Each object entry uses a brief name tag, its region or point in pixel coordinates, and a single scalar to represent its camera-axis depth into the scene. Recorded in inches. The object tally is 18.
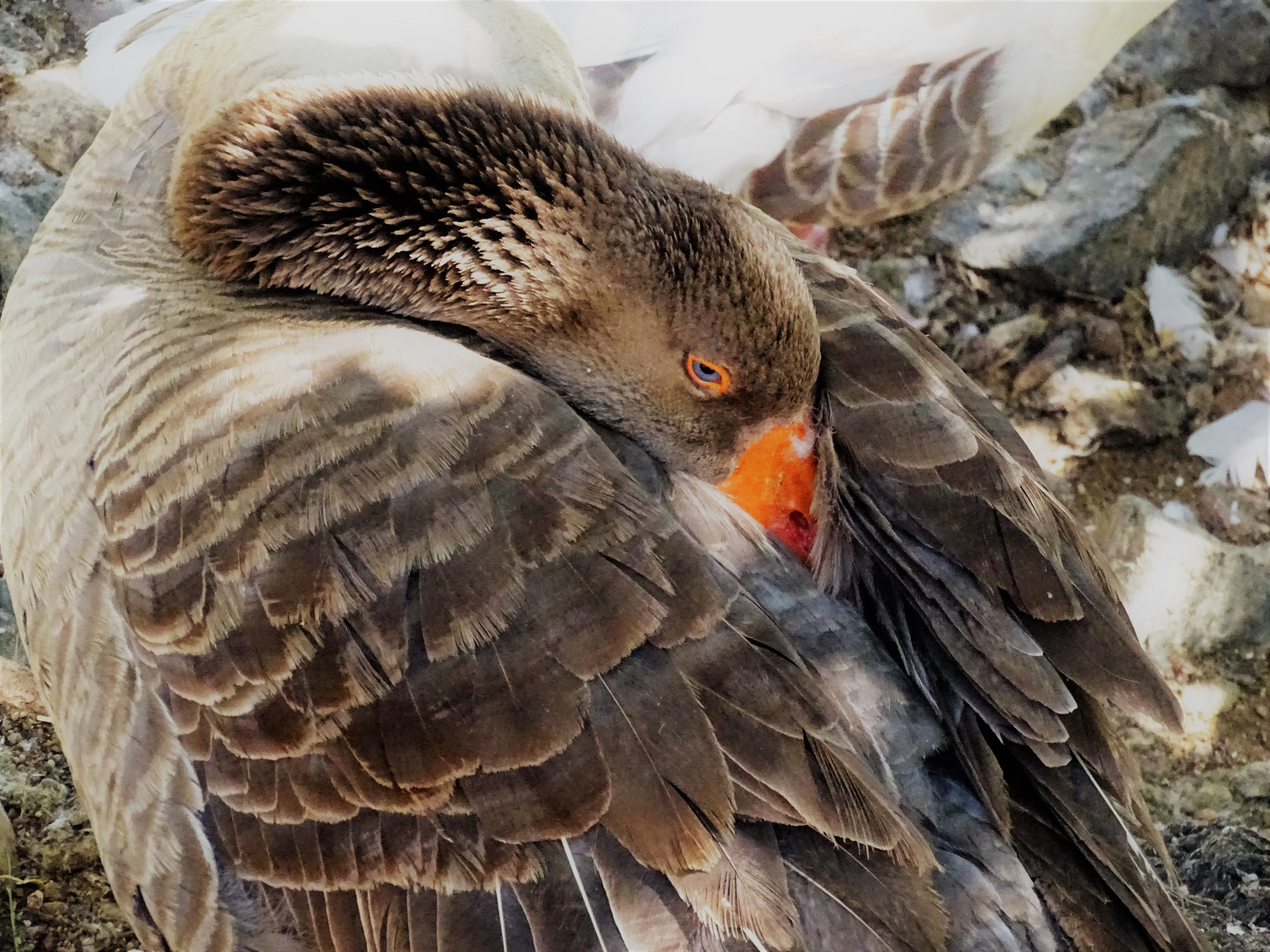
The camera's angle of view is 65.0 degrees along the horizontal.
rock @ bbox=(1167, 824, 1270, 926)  86.9
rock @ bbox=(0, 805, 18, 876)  84.5
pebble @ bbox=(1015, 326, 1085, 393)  125.1
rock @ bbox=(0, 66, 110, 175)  114.0
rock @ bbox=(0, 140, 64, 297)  109.0
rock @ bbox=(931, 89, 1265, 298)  127.7
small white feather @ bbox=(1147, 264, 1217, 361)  126.3
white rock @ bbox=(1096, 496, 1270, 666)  106.8
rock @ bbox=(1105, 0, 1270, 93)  136.2
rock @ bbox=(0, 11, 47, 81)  116.3
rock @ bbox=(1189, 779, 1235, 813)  97.5
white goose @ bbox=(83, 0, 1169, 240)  111.1
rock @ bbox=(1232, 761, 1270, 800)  97.3
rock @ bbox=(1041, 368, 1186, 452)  121.0
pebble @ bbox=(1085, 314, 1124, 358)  125.6
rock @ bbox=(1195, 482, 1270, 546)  115.1
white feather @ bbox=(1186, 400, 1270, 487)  118.5
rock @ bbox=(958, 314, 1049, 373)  125.7
